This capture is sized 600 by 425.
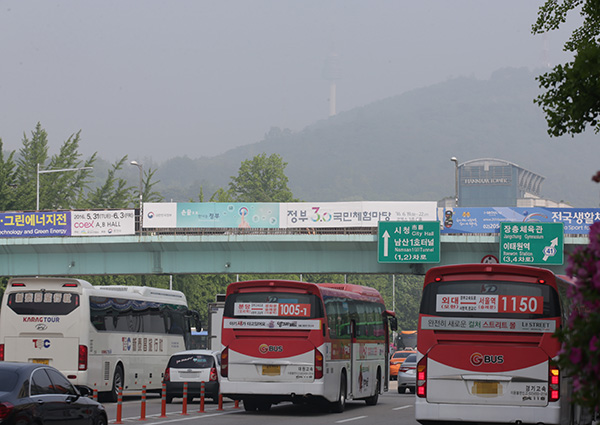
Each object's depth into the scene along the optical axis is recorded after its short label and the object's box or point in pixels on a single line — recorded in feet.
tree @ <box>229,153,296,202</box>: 391.24
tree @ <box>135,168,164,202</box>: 291.58
